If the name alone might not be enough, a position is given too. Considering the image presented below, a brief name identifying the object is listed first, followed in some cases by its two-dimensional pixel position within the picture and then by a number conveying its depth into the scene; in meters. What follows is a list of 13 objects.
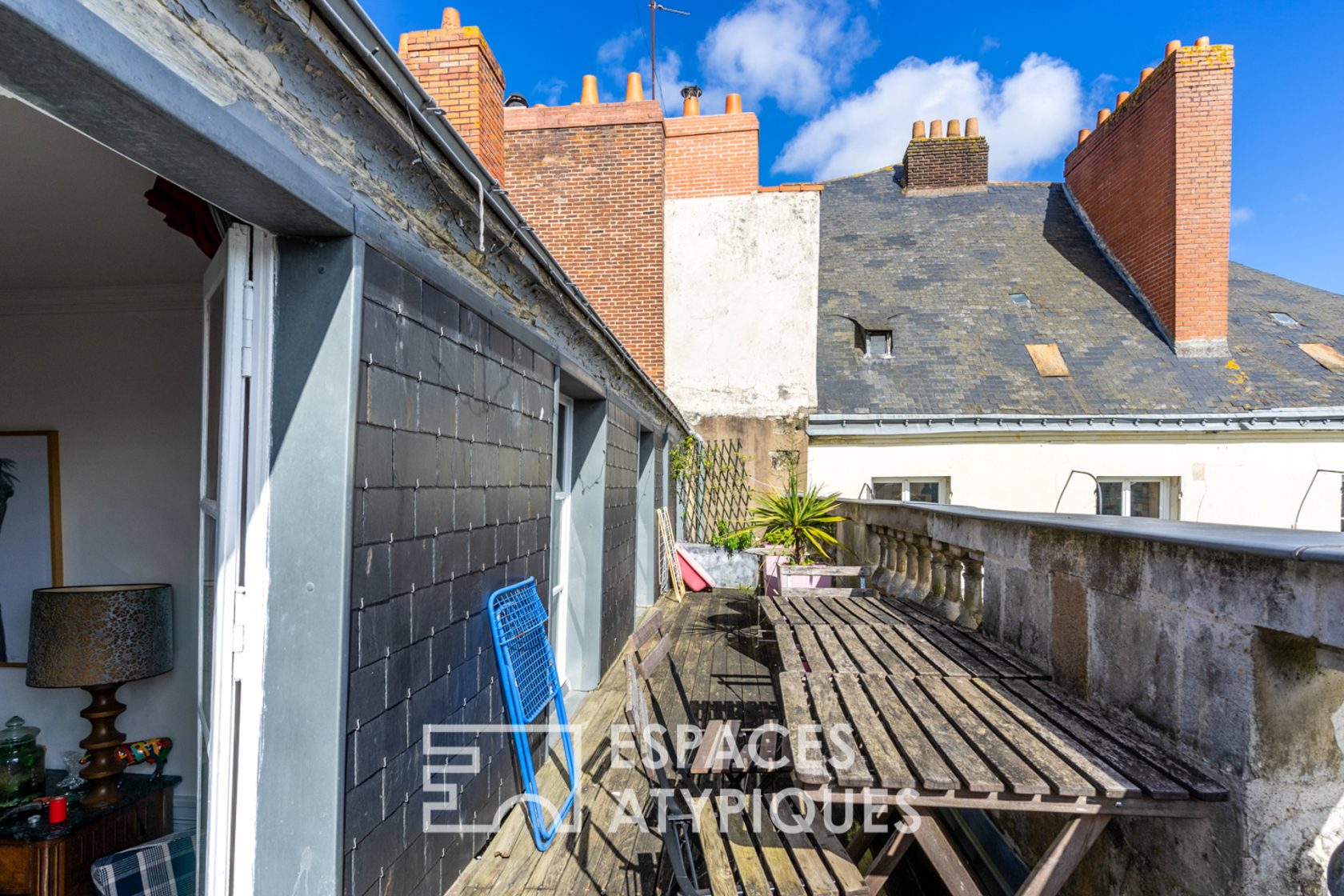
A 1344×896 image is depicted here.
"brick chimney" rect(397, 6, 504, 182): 4.54
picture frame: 2.98
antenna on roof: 10.88
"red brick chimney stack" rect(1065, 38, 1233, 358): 10.34
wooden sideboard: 2.32
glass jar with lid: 2.64
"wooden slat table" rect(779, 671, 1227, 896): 1.57
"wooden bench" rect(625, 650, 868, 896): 1.76
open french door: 1.62
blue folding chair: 2.66
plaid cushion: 2.34
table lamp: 2.54
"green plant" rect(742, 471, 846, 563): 7.27
